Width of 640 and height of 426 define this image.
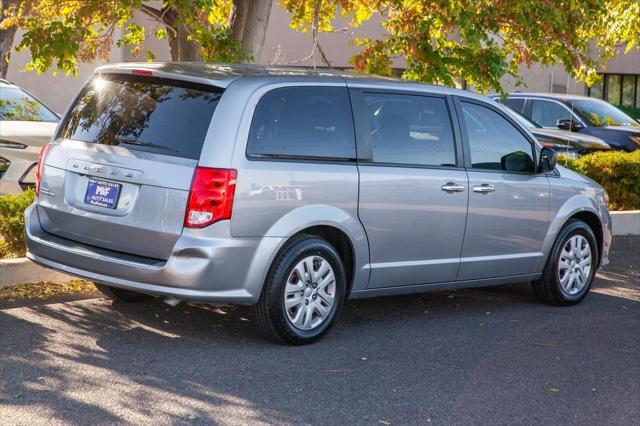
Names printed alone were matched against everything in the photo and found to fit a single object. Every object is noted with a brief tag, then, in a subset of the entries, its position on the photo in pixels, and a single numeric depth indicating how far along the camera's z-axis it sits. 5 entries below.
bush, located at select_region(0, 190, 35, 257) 9.02
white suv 11.42
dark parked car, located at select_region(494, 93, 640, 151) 18.12
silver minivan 6.72
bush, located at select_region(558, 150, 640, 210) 14.57
